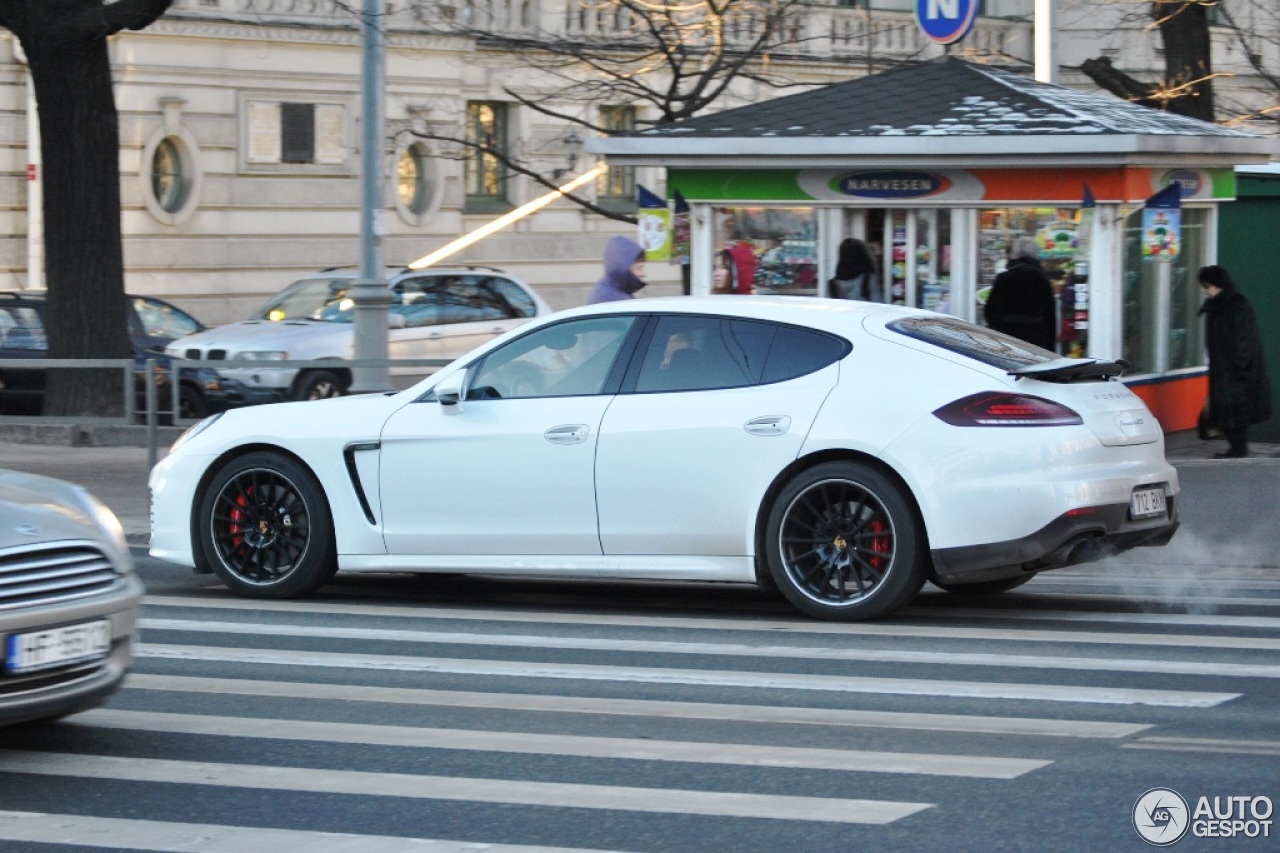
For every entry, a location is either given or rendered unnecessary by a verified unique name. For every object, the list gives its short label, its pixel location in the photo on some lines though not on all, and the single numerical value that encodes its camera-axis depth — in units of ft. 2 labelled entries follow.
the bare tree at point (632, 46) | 76.23
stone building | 101.91
